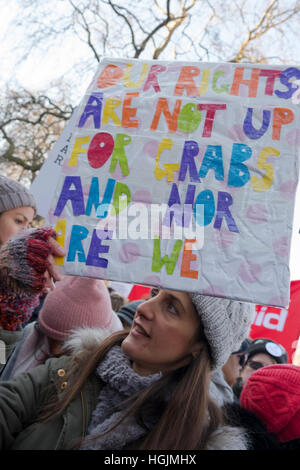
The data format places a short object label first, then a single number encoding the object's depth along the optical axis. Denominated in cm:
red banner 357
